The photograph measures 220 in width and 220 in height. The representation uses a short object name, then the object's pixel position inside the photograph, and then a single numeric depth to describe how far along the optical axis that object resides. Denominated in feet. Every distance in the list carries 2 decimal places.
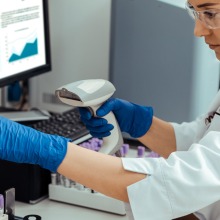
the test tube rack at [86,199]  5.18
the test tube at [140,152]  5.87
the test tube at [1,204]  4.68
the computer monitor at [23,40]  5.97
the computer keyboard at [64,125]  5.85
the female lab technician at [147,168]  4.17
